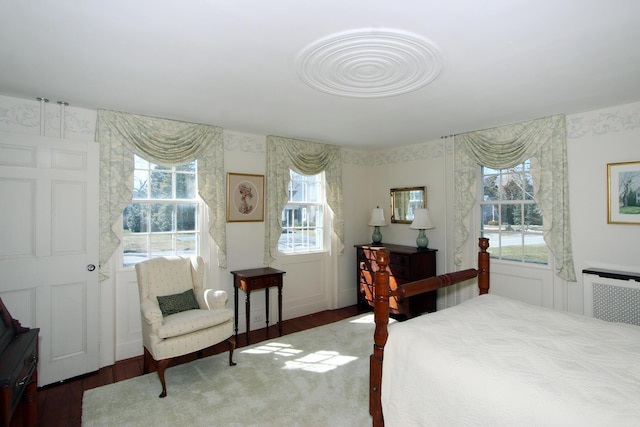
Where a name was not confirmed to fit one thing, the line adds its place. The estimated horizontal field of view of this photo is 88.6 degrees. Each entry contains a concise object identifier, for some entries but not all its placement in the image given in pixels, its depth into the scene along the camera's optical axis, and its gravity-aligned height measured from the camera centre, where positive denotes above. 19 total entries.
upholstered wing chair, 2.74 -0.88
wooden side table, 3.75 -0.75
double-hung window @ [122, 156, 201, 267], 3.53 +0.05
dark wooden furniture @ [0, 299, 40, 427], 1.63 -0.82
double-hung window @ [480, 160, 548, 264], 3.77 +0.01
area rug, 2.36 -1.43
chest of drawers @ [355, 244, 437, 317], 4.25 -0.72
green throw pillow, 3.12 -0.82
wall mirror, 4.79 +0.23
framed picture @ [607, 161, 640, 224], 3.04 +0.22
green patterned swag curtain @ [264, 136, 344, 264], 4.30 +0.67
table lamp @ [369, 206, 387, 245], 4.98 -0.07
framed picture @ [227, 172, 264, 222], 4.05 +0.26
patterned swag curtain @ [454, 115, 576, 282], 3.39 +0.63
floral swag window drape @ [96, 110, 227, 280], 3.21 +0.68
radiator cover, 2.93 -0.74
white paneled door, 2.74 -0.24
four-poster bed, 1.38 -0.74
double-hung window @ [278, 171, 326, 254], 4.69 +0.02
